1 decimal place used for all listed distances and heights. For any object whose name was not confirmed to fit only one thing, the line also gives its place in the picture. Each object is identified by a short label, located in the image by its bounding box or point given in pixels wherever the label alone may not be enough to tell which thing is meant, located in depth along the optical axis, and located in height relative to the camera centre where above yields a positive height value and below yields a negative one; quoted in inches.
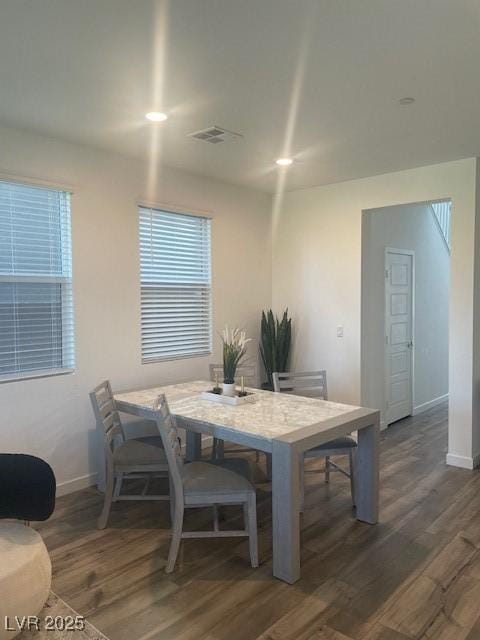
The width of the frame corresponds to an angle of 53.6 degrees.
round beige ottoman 72.8 -42.0
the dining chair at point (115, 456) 116.3 -36.2
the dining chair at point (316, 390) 125.5 -25.8
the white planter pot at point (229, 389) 131.0 -21.8
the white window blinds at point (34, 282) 126.6 +8.0
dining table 93.5 -26.2
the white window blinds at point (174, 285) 161.3 +9.3
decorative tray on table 127.0 -24.1
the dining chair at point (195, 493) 97.7 -37.9
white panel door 208.4 -10.8
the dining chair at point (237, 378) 149.6 -23.2
